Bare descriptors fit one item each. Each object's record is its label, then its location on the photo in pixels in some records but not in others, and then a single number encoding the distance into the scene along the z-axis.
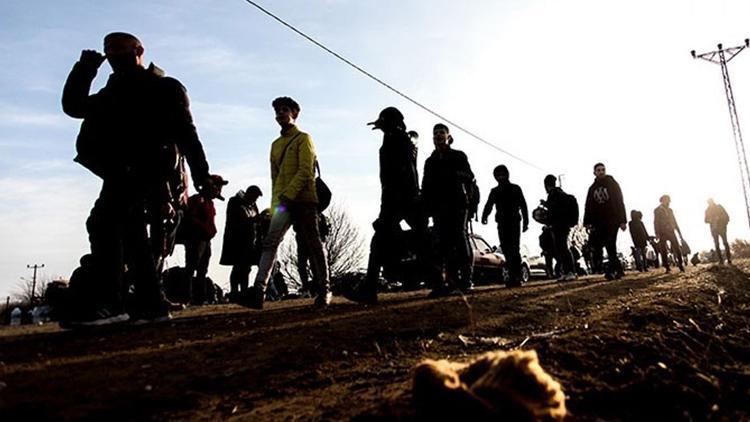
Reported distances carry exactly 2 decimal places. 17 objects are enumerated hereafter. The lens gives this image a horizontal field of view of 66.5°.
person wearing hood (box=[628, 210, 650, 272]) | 15.87
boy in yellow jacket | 5.26
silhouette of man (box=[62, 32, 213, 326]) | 3.85
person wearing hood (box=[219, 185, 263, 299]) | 8.63
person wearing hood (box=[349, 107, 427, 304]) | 5.84
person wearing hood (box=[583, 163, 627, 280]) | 9.86
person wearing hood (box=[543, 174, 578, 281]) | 10.29
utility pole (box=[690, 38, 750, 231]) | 24.89
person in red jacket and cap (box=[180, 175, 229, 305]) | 8.10
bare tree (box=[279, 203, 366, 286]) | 33.47
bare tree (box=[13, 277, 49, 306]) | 59.94
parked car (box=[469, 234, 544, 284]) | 16.08
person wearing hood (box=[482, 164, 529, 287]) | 9.05
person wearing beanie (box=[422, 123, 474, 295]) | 6.71
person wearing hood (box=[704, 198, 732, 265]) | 15.35
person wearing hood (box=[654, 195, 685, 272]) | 13.81
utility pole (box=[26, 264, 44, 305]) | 63.55
